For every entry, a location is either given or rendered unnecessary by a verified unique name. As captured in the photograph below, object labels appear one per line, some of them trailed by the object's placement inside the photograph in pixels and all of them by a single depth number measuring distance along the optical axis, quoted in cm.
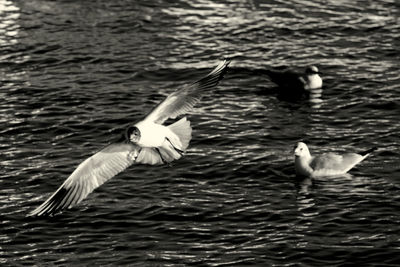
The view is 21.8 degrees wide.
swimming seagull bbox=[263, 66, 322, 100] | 2480
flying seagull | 1672
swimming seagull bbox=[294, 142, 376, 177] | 2020
